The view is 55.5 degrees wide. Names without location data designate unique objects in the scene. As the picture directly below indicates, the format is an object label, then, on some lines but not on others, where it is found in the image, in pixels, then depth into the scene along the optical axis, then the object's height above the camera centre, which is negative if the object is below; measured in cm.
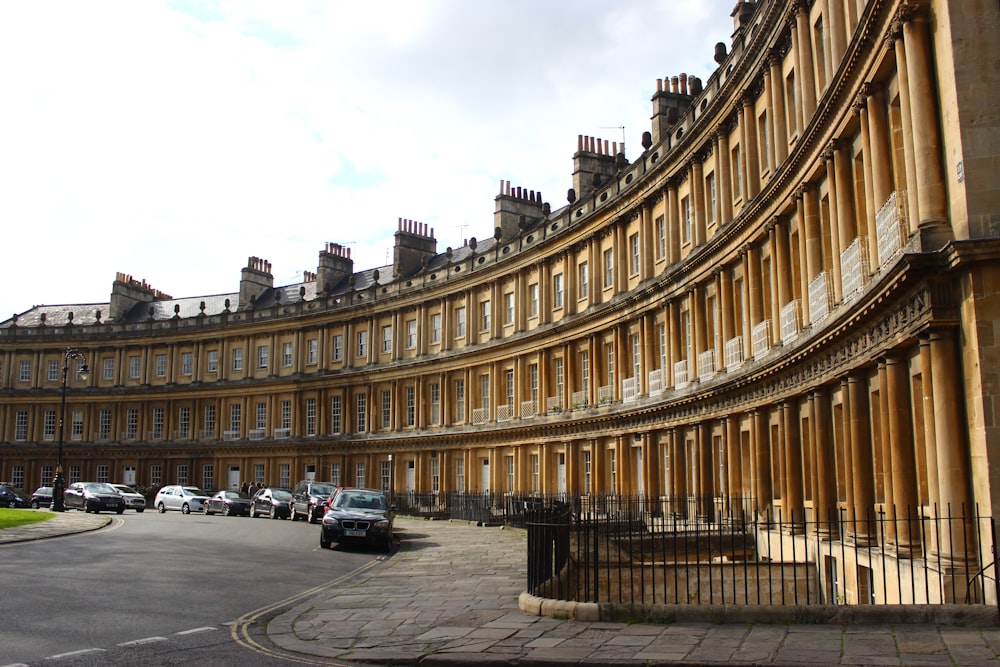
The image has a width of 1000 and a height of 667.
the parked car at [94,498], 3884 -29
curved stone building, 1340 +514
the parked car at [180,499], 4244 -40
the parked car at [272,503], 3816 -54
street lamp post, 4106 +9
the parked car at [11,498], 4291 -32
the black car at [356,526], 2389 -93
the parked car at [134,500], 4291 -43
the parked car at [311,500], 3562 -41
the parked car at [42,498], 4709 -33
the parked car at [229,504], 4066 -61
